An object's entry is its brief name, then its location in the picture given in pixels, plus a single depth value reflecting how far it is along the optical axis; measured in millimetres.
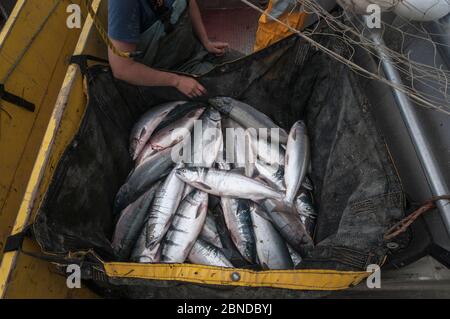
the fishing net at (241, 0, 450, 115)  1957
